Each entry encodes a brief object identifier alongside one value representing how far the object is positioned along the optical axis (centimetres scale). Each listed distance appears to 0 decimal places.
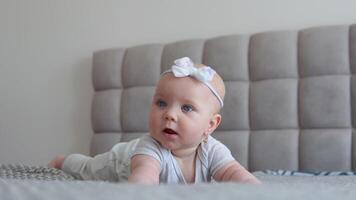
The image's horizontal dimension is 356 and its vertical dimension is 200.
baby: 106
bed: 173
